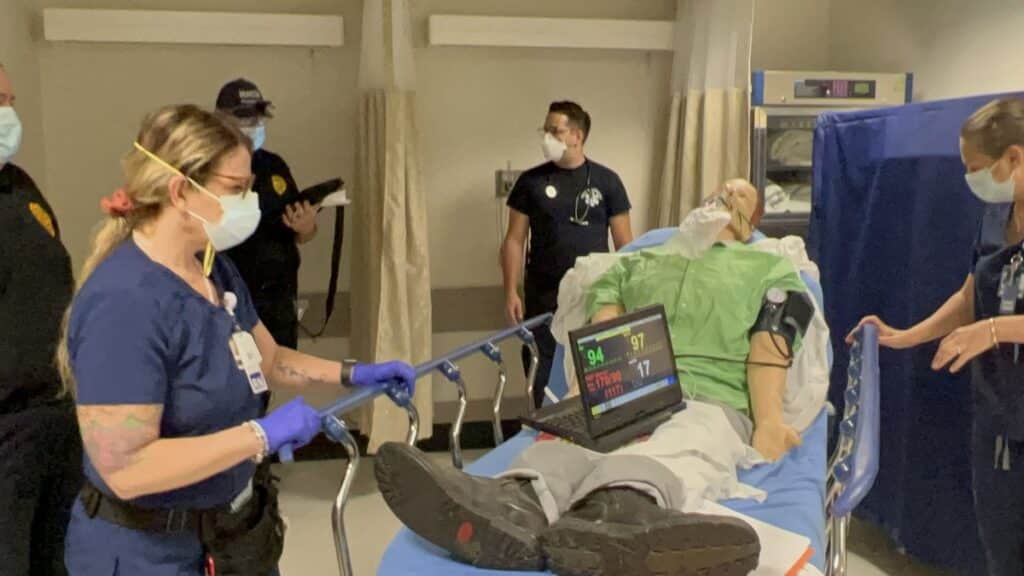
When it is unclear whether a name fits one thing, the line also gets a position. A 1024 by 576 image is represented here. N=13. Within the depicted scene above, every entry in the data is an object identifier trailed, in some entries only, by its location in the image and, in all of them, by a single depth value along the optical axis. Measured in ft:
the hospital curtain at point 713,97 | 12.83
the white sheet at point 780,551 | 5.37
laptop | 6.60
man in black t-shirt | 11.35
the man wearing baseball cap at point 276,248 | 10.41
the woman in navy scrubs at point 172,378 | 4.36
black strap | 11.96
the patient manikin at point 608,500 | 4.83
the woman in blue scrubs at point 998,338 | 6.79
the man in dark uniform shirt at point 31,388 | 6.10
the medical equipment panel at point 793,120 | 12.76
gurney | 5.13
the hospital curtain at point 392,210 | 11.58
